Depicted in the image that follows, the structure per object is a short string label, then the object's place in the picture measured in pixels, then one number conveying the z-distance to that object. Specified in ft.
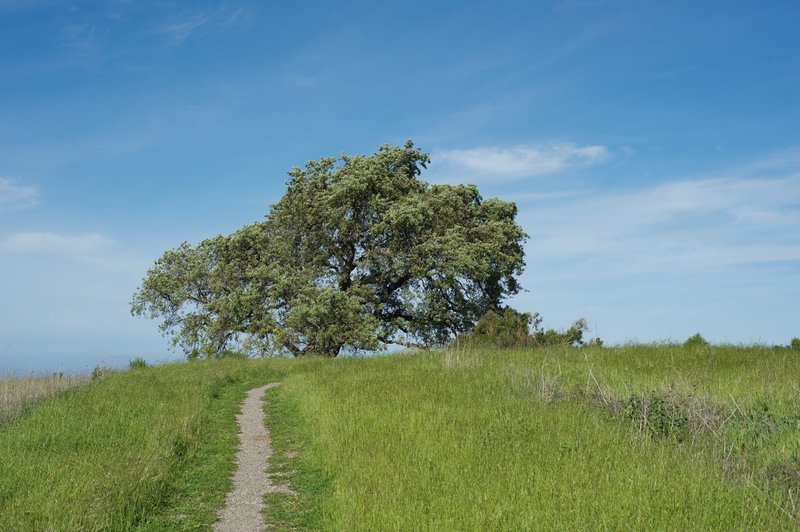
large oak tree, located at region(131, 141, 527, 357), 105.60
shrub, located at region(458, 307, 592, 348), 88.84
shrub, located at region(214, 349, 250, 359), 106.93
